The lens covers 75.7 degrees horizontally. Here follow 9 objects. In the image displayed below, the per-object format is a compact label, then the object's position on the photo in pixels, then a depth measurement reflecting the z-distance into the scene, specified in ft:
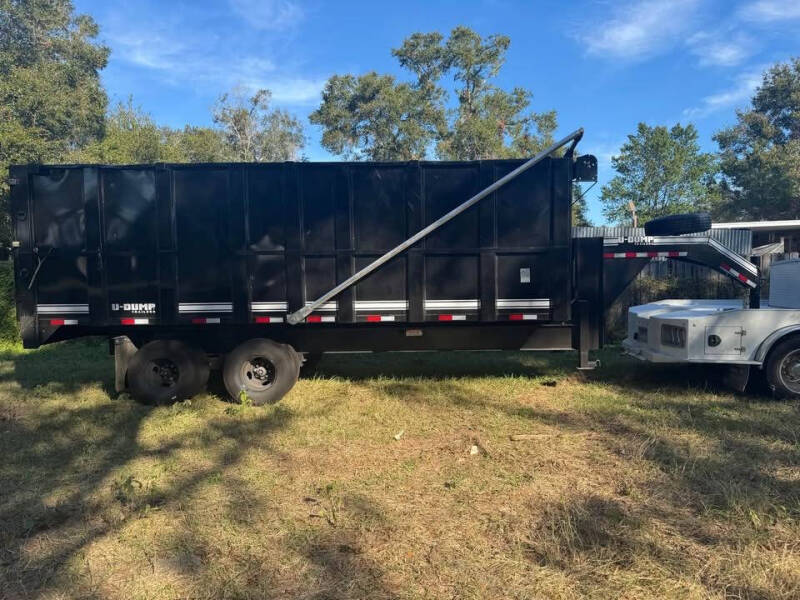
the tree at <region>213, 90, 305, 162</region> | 144.87
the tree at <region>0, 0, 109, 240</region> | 78.79
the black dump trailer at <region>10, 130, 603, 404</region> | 20.29
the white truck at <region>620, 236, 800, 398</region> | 19.72
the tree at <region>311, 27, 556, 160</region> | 124.06
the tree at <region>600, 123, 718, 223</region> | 117.70
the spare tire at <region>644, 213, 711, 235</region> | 21.26
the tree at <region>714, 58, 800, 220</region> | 99.14
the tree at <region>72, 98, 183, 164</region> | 84.58
